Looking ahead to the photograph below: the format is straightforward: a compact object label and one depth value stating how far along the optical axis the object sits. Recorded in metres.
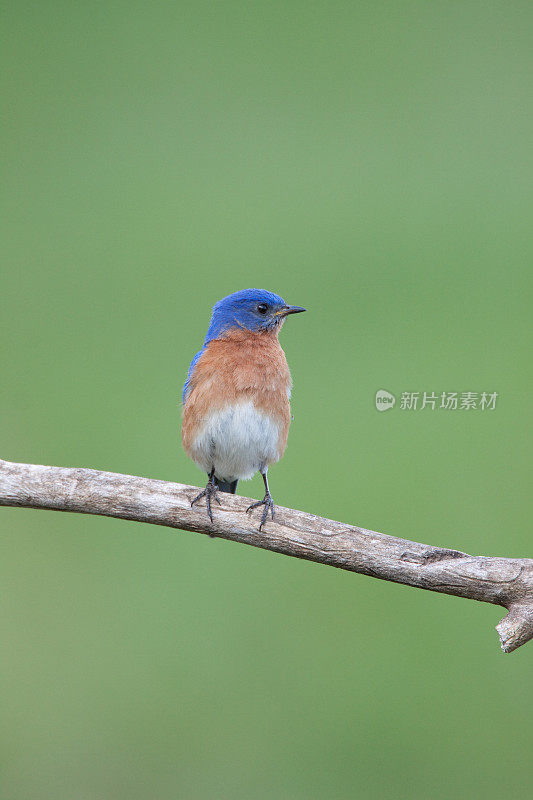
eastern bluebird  6.30
